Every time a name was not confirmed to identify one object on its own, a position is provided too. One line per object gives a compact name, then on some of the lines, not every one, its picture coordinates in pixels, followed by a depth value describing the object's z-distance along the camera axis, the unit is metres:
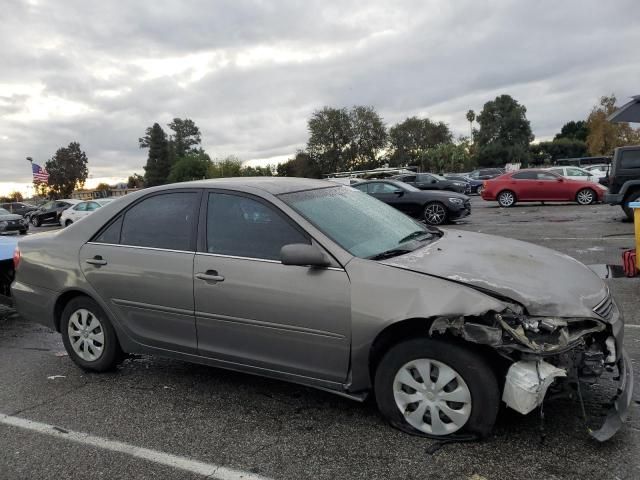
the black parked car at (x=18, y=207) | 38.15
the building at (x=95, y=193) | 63.07
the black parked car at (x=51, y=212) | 29.95
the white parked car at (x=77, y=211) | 24.00
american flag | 40.56
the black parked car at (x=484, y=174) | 40.91
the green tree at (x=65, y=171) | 87.38
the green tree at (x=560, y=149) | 77.69
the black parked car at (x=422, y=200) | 15.23
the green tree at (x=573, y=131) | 91.76
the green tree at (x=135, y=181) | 104.69
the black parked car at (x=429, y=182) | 25.11
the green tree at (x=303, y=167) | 71.62
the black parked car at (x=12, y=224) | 20.23
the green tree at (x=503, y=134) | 70.75
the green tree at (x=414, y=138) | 75.94
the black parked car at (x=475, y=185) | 35.75
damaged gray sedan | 2.78
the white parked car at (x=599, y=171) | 27.12
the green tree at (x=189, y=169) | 86.50
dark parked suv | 12.86
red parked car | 19.02
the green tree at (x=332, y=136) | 71.56
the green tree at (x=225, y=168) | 75.25
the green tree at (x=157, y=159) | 98.69
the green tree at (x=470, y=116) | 87.86
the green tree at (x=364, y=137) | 72.12
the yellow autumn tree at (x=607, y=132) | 51.12
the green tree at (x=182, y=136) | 106.69
